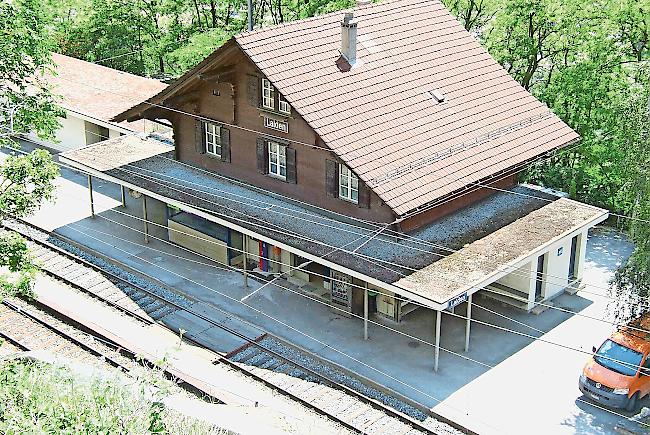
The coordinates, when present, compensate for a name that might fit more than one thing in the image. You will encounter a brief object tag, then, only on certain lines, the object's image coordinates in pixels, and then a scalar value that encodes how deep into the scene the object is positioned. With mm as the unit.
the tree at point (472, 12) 36844
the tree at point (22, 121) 21531
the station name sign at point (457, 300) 23484
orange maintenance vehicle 23031
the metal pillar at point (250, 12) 36825
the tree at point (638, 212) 22141
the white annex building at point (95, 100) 37344
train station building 26078
